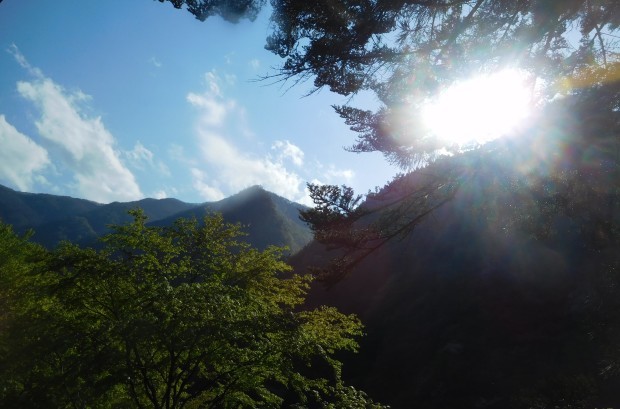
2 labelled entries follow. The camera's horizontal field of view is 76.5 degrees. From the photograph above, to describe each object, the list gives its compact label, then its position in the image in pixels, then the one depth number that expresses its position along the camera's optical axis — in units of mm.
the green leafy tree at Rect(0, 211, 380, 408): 5508
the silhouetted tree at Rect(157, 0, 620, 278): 6941
